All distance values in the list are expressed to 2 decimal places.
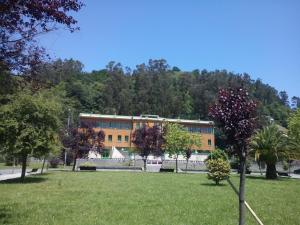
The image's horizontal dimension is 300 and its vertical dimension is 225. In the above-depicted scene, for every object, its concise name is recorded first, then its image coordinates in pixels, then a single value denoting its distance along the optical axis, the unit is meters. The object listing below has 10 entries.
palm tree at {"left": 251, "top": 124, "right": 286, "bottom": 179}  26.35
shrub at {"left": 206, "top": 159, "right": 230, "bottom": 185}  18.76
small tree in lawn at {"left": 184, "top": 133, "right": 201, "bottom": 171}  42.34
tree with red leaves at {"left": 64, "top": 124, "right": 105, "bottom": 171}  35.60
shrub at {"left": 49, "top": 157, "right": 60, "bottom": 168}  43.10
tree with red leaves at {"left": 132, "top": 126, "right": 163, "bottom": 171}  41.94
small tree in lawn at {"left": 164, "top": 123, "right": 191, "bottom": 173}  41.70
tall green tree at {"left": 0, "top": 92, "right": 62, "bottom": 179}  18.91
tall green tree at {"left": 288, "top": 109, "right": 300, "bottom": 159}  26.59
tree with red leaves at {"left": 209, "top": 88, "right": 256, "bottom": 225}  5.73
